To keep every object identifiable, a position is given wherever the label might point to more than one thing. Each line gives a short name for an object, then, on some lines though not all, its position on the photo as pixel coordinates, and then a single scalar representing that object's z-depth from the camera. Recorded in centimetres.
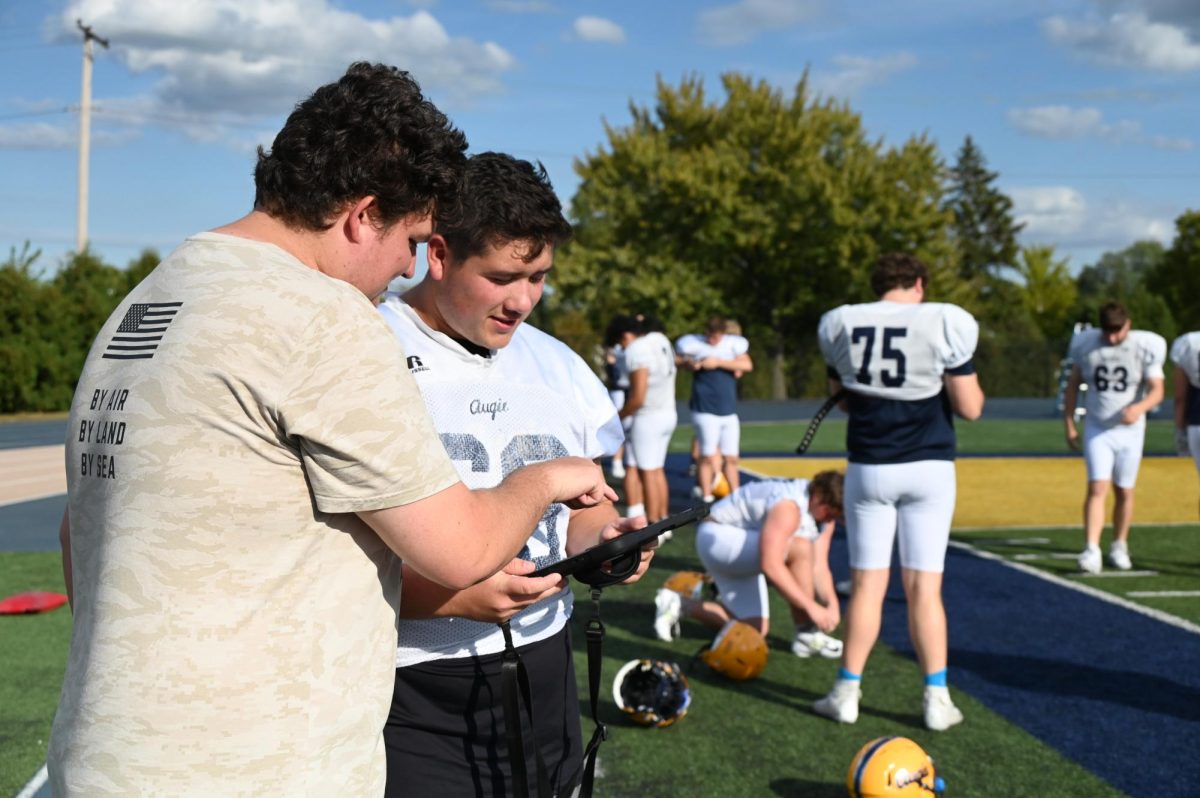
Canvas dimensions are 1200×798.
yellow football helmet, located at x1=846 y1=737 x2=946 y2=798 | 429
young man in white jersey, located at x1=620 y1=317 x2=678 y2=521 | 1073
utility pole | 3469
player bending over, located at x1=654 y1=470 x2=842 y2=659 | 650
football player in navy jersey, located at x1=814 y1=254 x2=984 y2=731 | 536
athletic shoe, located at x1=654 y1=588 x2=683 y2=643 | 711
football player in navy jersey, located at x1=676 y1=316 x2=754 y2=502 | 1218
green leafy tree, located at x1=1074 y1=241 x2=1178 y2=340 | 4503
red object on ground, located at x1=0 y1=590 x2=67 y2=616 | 770
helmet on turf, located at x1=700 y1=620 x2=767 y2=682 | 622
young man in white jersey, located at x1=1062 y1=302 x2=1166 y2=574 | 887
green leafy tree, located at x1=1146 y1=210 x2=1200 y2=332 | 5094
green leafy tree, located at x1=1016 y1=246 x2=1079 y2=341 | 7525
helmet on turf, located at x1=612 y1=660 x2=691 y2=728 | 538
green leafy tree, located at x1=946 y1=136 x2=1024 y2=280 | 7269
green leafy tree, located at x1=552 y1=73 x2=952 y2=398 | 4003
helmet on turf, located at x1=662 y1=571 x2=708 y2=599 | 734
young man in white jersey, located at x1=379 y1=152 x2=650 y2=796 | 243
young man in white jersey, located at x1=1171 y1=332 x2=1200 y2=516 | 845
